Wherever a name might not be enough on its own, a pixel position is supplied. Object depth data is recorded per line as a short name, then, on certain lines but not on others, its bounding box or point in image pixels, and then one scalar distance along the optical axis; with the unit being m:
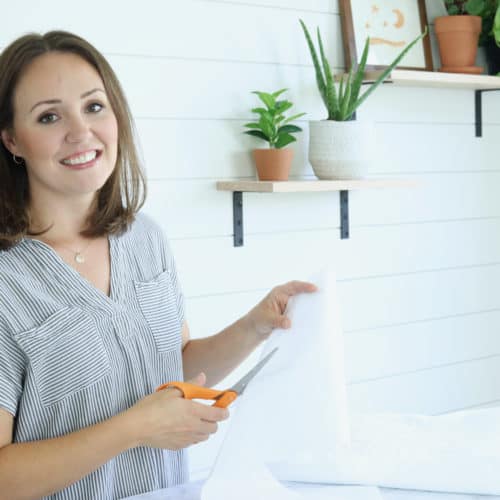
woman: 1.12
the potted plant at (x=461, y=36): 2.29
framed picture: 2.19
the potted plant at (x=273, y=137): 2.01
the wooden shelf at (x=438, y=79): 2.14
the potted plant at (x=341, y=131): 2.06
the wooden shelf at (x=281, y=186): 1.95
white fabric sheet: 1.00
